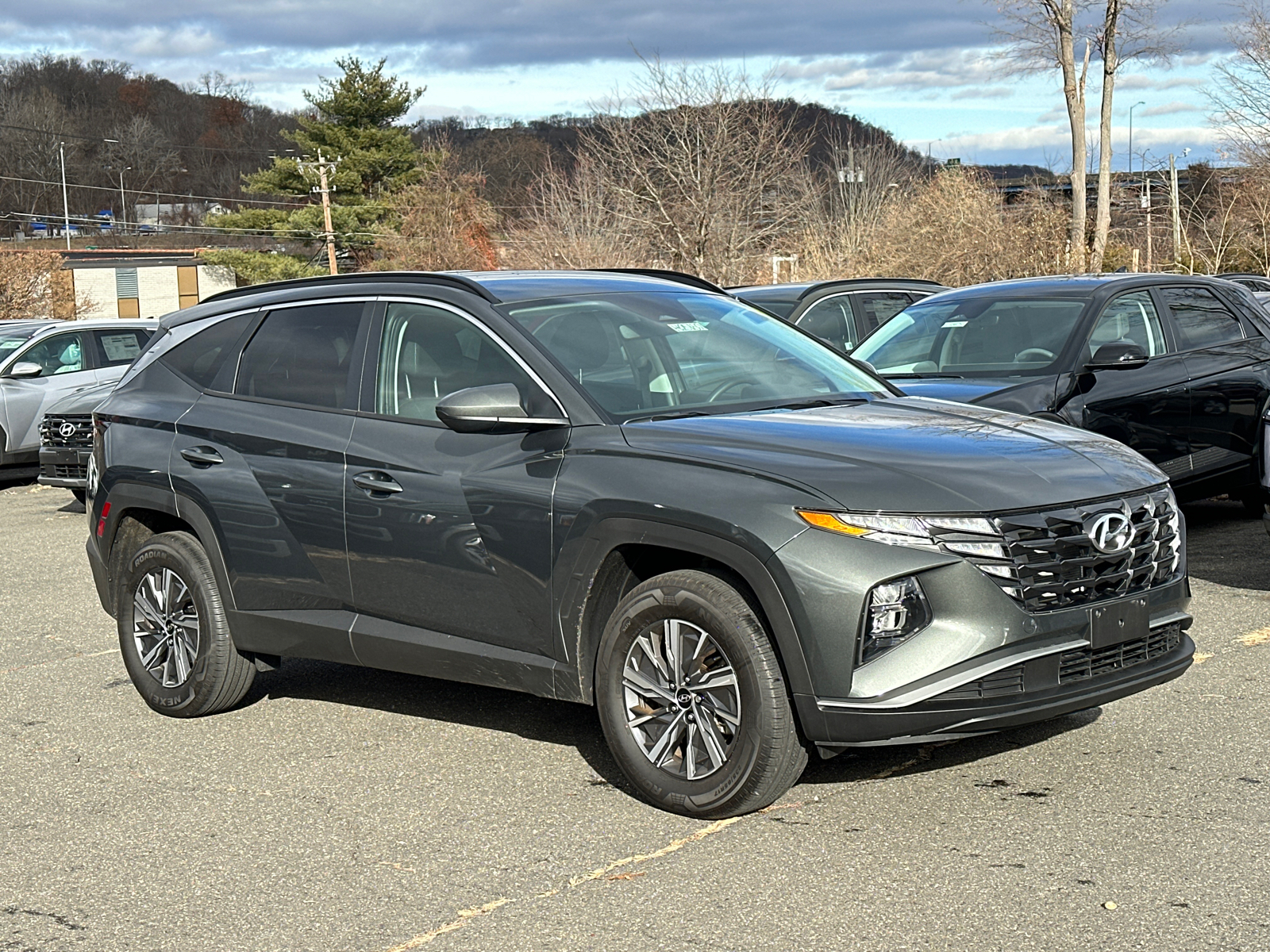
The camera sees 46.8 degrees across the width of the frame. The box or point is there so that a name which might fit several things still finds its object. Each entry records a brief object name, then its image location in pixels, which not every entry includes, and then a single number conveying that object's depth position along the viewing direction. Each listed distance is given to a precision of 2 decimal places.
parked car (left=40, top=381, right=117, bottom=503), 13.50
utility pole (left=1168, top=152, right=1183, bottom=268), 35.53
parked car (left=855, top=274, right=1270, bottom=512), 8.91
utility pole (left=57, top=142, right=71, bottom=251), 109.44
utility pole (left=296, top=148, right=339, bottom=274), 64.56
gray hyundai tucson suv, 4.33
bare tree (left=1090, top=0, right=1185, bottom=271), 33.78
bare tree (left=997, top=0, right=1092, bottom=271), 33.91
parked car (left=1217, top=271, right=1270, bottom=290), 25.14
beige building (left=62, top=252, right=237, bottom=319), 90.06
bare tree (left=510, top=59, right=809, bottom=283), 34.56
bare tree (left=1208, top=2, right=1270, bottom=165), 30.61
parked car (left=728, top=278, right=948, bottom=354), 14.13
